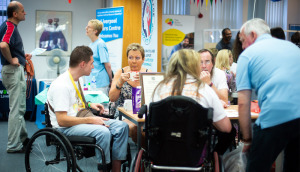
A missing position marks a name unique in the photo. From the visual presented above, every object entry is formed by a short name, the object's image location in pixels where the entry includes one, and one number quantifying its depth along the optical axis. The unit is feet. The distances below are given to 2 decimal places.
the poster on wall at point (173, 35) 27.94
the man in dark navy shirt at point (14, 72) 13.43
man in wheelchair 8.64
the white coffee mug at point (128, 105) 9.95
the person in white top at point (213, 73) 11.41
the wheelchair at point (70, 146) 8.14
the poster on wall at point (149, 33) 20.66
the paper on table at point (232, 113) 9.08
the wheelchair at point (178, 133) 6.75
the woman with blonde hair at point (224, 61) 15.88
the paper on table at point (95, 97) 14.37
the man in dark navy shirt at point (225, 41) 21.27
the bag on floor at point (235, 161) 7.79
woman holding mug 10.91
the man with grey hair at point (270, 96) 6.48
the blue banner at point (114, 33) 22.15
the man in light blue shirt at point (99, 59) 16.26
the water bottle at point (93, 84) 16.69
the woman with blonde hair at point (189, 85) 7.08
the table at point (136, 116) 8.58
